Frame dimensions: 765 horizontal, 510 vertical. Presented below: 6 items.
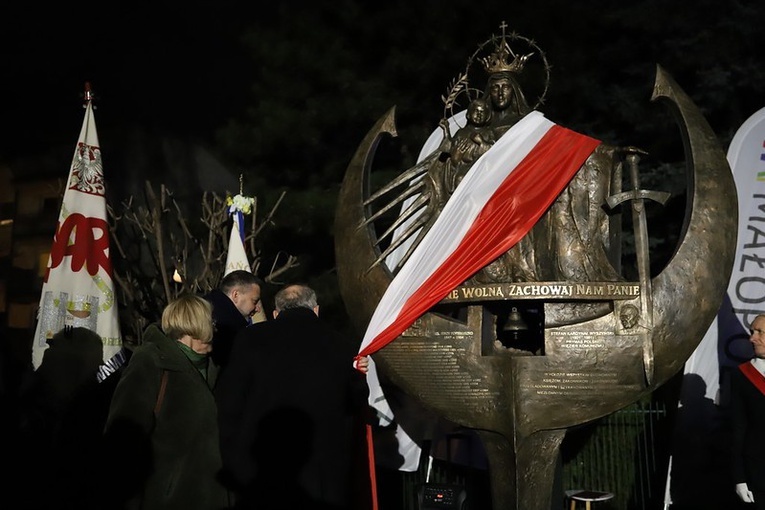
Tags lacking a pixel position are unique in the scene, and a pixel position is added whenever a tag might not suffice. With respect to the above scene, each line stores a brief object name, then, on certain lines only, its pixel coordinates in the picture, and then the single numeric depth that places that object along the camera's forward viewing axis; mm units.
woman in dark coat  3809
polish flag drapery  5695
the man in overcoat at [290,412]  4164
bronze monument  5457
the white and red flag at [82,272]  6887
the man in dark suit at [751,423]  5531
